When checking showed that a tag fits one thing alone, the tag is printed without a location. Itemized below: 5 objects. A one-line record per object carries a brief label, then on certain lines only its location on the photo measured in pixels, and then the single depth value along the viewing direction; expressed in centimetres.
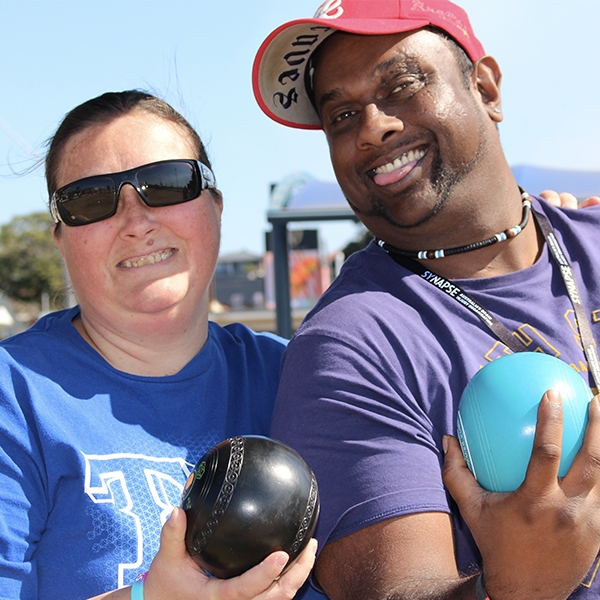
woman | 243
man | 206
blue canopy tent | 676
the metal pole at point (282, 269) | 680
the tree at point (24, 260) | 5544
